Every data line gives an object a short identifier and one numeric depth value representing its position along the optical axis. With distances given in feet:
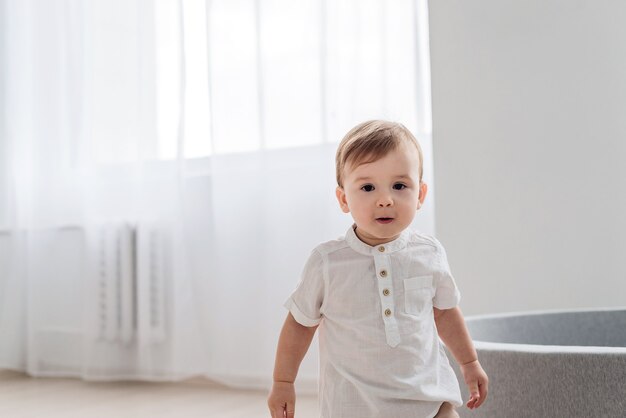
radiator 10.34
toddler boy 3.29
